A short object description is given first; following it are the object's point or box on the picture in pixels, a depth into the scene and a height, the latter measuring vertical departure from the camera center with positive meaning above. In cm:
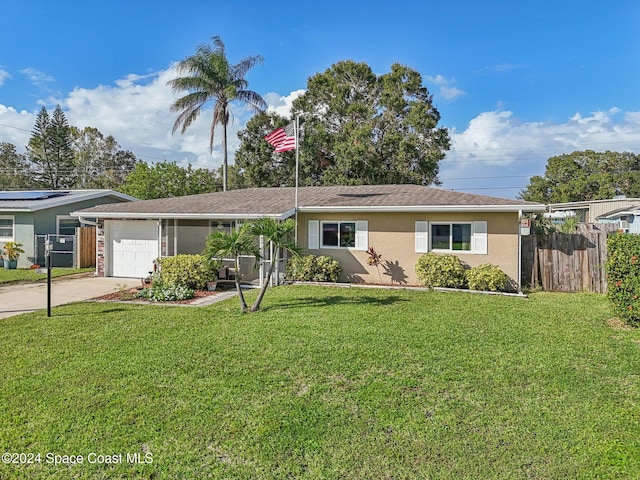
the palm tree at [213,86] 2356 +958
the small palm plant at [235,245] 862 +2
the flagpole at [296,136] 1259 +344
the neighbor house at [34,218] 1730 +127
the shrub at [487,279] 1150 -99
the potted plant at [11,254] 1691 -32
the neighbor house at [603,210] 2435 +266
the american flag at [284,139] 1277 +348
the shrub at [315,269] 1292 -77
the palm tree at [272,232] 881 +30
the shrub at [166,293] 1043 -126
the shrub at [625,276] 738 -61
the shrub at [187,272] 1187 -78
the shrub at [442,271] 1188 -79
